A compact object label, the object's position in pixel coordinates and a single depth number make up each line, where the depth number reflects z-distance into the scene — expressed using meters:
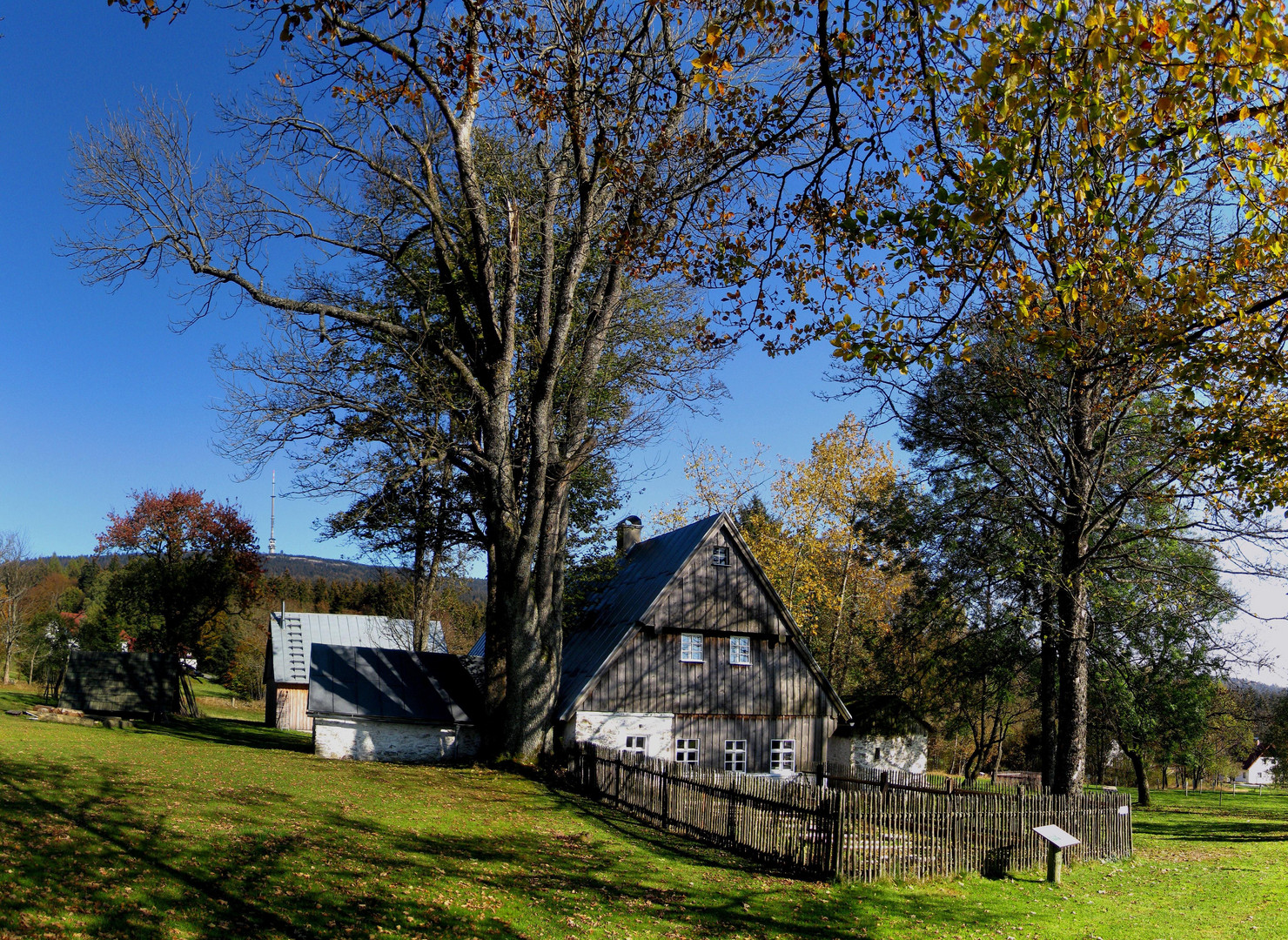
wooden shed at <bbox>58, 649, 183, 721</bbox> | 32.81
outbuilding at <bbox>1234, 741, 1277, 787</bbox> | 91.55
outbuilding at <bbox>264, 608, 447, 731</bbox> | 42.16
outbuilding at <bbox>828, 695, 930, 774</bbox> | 29.80
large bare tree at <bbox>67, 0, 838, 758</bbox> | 21.62
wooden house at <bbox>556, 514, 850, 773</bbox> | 25.66
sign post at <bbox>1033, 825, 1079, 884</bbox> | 15.08
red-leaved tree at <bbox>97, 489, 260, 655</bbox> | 41.53
